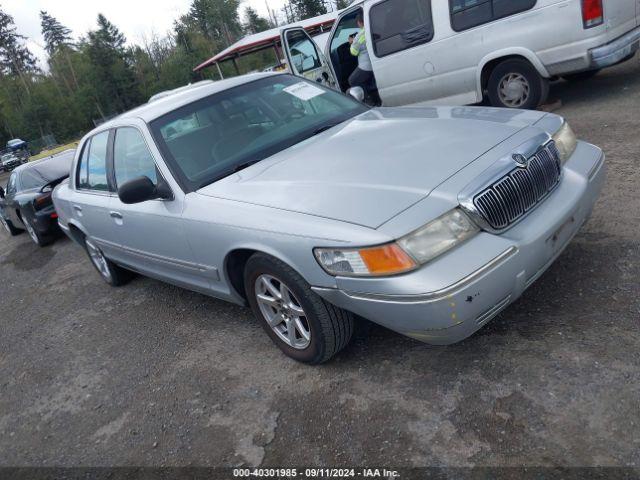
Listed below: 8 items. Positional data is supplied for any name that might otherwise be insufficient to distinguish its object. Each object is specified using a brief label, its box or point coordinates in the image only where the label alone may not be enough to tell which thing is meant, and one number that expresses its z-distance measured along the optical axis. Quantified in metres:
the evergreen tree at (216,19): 80.50
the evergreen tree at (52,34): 83.06
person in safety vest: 8.11
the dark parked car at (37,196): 8.30
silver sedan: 2.43
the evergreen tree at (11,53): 70.25
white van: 6.07
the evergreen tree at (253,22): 82.44
